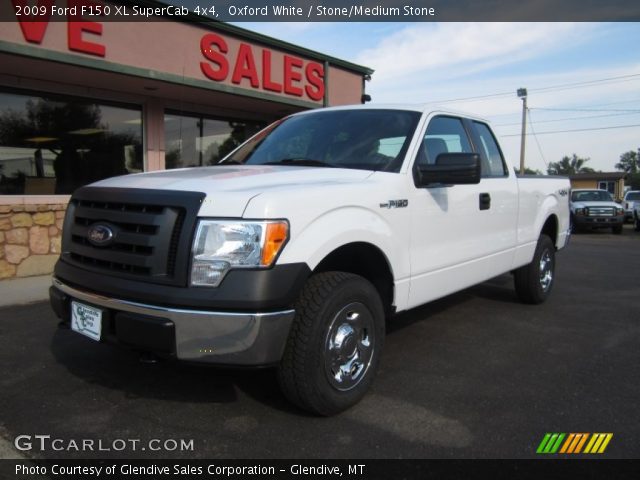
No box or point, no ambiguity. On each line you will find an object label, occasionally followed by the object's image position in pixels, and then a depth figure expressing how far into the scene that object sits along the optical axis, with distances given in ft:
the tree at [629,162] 309.96
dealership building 23.68
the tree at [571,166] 264.93
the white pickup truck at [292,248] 8.16
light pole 108.27
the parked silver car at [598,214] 59.67
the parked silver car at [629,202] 74.23
